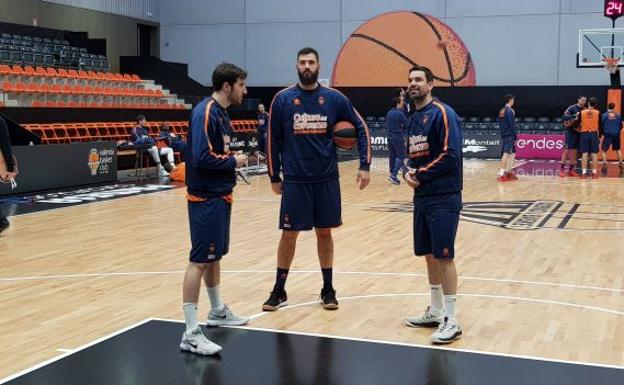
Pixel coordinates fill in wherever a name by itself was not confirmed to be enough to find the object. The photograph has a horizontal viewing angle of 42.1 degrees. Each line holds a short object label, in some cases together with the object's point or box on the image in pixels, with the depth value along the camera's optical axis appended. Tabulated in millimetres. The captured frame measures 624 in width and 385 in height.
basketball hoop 22031
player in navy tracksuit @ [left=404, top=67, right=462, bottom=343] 5238
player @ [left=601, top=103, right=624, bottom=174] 19453
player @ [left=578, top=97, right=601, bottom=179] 16922
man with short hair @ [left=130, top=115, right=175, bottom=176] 17656
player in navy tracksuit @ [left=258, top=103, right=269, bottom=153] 21562
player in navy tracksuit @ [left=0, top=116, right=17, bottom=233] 9383
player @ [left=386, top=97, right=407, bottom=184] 15328
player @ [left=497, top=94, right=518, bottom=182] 16042
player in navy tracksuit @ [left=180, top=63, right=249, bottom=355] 4953
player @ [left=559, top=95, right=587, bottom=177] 17203
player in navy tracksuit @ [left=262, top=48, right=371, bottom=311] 6016
